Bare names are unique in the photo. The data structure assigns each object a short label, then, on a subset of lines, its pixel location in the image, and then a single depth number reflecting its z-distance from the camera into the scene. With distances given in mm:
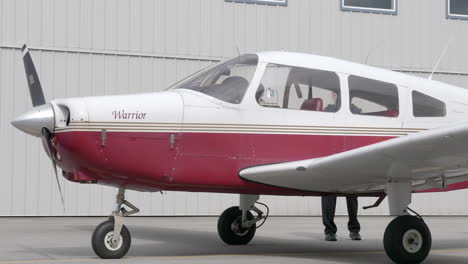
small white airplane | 7285
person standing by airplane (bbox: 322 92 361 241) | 10852
